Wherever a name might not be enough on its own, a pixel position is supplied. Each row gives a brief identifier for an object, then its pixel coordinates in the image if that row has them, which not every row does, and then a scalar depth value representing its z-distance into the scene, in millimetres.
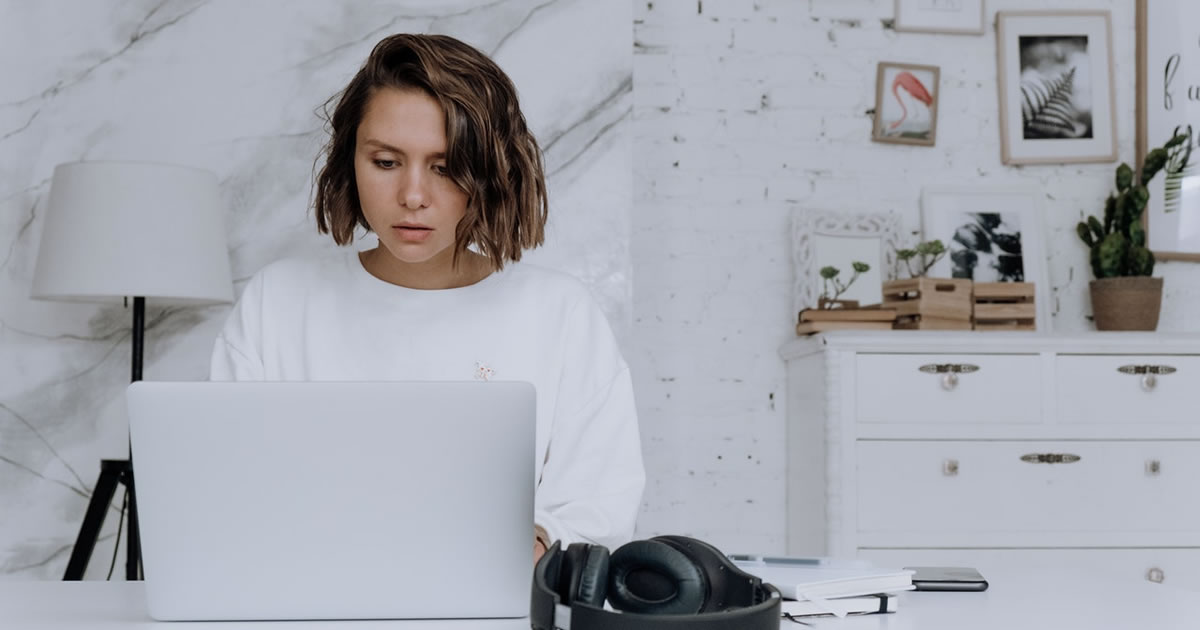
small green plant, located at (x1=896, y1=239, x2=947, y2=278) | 2805
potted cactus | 2729
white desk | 940
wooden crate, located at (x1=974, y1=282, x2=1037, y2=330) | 2656
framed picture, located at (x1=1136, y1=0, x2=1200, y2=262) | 3031
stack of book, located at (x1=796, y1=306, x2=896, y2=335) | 2600
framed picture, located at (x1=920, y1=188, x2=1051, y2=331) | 2998
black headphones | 760
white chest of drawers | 2420
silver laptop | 857
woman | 1429
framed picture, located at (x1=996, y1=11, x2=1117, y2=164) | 3064
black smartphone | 1130
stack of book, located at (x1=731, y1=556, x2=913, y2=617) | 987
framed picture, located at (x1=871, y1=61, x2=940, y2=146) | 3041
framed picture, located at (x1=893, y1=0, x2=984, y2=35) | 3064
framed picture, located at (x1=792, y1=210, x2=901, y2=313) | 2953
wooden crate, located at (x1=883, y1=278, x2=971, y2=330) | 2605
